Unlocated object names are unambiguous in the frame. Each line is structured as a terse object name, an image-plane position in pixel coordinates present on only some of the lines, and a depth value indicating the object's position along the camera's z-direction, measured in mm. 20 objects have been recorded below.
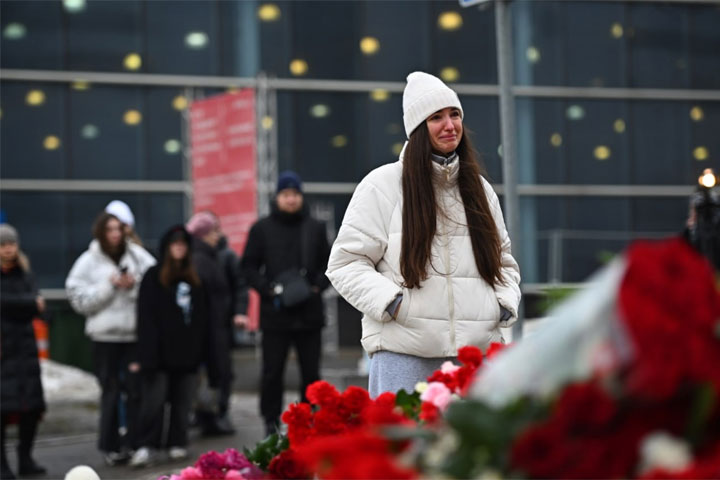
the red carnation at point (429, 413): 4889
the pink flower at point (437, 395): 5115
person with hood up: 18442
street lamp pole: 12661
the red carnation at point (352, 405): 6385
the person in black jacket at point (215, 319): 20181
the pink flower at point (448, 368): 5796
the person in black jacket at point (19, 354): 18334
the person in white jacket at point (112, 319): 19027
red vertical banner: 31265
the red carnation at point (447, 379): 5530
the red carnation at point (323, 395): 6415
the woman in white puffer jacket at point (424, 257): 9359
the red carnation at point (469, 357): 5827
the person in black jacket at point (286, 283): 17903
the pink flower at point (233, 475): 5930
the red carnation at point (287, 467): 5592
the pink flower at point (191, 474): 5823
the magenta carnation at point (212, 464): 6231
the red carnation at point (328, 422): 6265
